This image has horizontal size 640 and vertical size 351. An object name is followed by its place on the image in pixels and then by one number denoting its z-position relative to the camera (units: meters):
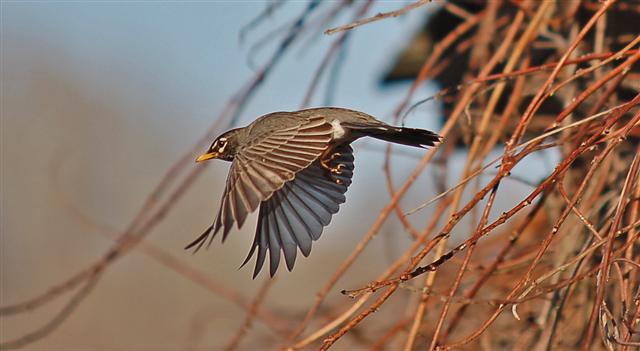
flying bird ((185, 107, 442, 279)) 9.55
